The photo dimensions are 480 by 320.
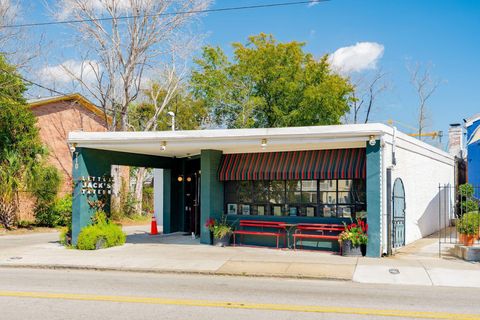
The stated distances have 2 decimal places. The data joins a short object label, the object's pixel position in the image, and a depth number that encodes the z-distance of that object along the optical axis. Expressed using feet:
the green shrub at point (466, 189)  60.13
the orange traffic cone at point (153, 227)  71.87
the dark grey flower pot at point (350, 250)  47.88
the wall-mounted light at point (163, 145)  53.72
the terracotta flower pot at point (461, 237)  47.33
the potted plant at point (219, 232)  55.57
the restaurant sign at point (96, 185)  55.88
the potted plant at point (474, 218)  46.11
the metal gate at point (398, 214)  52.24
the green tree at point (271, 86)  120.78
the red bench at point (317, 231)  50.57
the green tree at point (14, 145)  80.43
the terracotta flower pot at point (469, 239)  46.37
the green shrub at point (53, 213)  86.63
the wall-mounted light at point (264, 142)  50.34
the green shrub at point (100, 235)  53.52
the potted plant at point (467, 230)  45.96
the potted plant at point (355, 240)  47.62
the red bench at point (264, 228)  54.13
